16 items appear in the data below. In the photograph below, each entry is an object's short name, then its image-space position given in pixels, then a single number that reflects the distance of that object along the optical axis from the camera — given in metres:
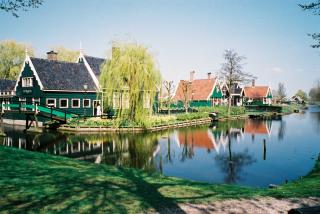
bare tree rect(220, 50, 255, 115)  57.94
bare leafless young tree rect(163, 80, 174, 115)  45.55
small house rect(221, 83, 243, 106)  78.38
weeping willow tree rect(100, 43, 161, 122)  31.31
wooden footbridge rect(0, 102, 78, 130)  31.08
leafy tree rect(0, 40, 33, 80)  67.44
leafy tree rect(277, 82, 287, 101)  124.38
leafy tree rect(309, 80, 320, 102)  123.81
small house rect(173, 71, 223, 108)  64.00
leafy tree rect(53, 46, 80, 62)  72.12
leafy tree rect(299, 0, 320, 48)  16.17
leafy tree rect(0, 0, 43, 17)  12.56
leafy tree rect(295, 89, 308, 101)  169.75
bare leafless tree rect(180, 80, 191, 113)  65.19
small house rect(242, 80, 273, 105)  91.38
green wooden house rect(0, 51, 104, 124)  35.47
